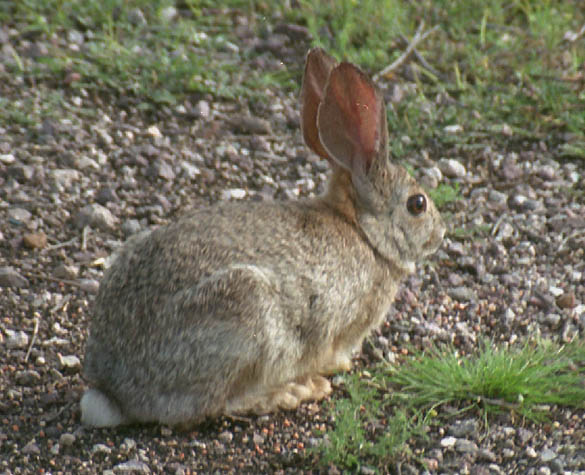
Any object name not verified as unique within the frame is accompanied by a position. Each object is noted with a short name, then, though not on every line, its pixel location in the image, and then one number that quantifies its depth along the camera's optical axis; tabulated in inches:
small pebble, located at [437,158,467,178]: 559.2
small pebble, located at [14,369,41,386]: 407.2
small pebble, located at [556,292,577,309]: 466.9
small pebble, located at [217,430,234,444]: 383.1
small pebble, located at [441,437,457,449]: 380.8
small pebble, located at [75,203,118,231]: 498.6
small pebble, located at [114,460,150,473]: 357.4
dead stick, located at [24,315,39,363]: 418.9
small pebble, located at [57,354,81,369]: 418.0
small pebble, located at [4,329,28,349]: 422.3
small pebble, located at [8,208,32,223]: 491.9
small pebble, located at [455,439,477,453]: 376.8
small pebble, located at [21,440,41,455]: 368.2
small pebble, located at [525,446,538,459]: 372.8
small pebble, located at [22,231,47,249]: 478.6
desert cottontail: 365.4
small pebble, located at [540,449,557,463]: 369.3
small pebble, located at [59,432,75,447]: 373.7
